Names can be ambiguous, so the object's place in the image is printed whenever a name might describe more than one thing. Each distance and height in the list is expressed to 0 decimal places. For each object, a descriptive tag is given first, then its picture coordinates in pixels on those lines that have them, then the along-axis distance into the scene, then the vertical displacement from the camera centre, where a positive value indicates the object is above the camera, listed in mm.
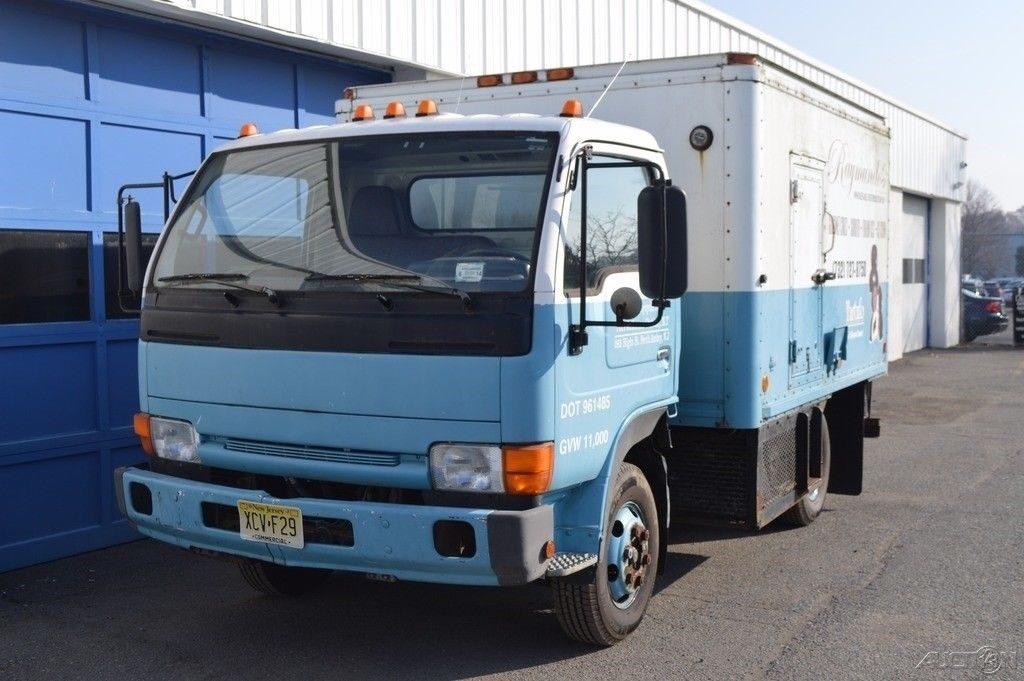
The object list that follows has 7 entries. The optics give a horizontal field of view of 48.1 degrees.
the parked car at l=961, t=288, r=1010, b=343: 29297 -986
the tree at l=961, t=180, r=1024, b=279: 76000 +2739
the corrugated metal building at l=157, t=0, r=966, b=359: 8734 +2354
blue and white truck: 4527 -244
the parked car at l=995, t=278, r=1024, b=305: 44338 -416
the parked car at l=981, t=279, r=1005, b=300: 44594 -418
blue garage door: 6938 +315
